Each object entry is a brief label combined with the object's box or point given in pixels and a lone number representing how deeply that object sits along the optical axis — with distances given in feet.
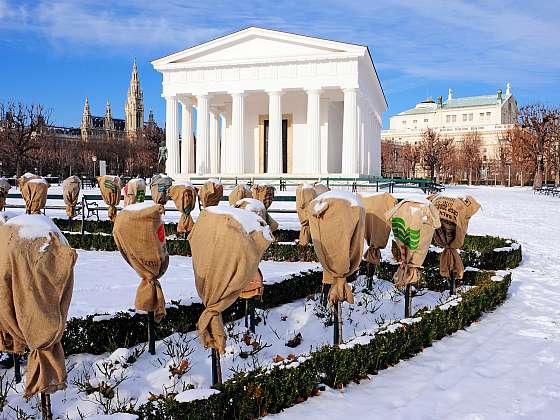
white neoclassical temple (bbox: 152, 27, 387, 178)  117.39
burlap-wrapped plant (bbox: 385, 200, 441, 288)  23.02
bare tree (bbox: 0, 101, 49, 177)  147.02
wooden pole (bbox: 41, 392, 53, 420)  13.41
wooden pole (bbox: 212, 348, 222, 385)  16.44
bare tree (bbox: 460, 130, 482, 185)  245.86
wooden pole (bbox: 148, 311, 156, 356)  20.18
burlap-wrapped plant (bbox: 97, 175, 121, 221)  45.52
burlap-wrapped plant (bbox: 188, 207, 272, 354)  14.98
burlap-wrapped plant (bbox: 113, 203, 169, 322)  18.67
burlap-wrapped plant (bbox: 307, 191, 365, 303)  19.24
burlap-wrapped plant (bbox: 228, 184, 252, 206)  37.06
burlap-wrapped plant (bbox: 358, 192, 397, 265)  28.00
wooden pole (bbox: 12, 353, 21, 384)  17.22
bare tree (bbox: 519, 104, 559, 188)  165.99
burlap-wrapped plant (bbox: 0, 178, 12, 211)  45.01
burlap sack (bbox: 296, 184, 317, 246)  36.83
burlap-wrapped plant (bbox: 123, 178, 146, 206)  44.01
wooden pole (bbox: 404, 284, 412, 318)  24.31
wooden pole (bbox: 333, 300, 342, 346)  20.56
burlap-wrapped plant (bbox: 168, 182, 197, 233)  39.78
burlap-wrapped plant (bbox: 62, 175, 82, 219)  47.19
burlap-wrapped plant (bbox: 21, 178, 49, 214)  43.65
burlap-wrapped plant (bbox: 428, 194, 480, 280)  27.81
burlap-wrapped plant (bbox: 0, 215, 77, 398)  12.55
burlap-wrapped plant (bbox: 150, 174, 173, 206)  44.42
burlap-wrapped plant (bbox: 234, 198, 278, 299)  20.75
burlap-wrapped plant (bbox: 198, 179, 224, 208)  40.32
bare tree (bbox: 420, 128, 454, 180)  209.87
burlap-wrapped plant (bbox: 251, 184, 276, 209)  42.27
